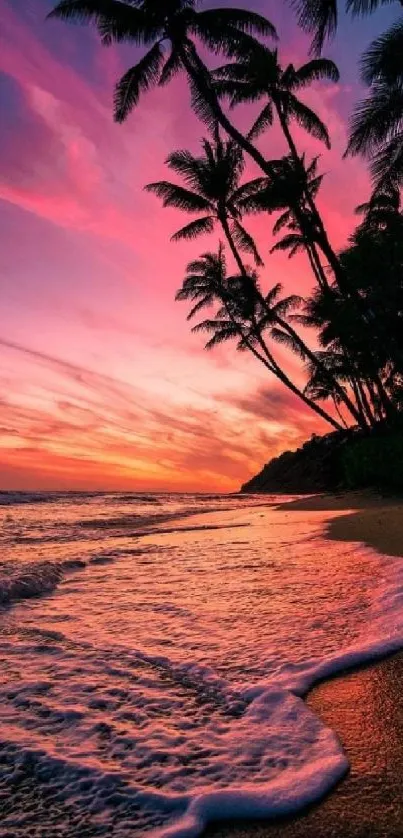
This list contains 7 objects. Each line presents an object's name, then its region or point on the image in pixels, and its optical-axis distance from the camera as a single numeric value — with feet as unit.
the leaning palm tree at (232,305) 76.43
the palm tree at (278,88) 56.08
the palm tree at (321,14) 53.06
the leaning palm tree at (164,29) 54.85
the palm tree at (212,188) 73.61
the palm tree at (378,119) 54.65
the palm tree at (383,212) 62.64
